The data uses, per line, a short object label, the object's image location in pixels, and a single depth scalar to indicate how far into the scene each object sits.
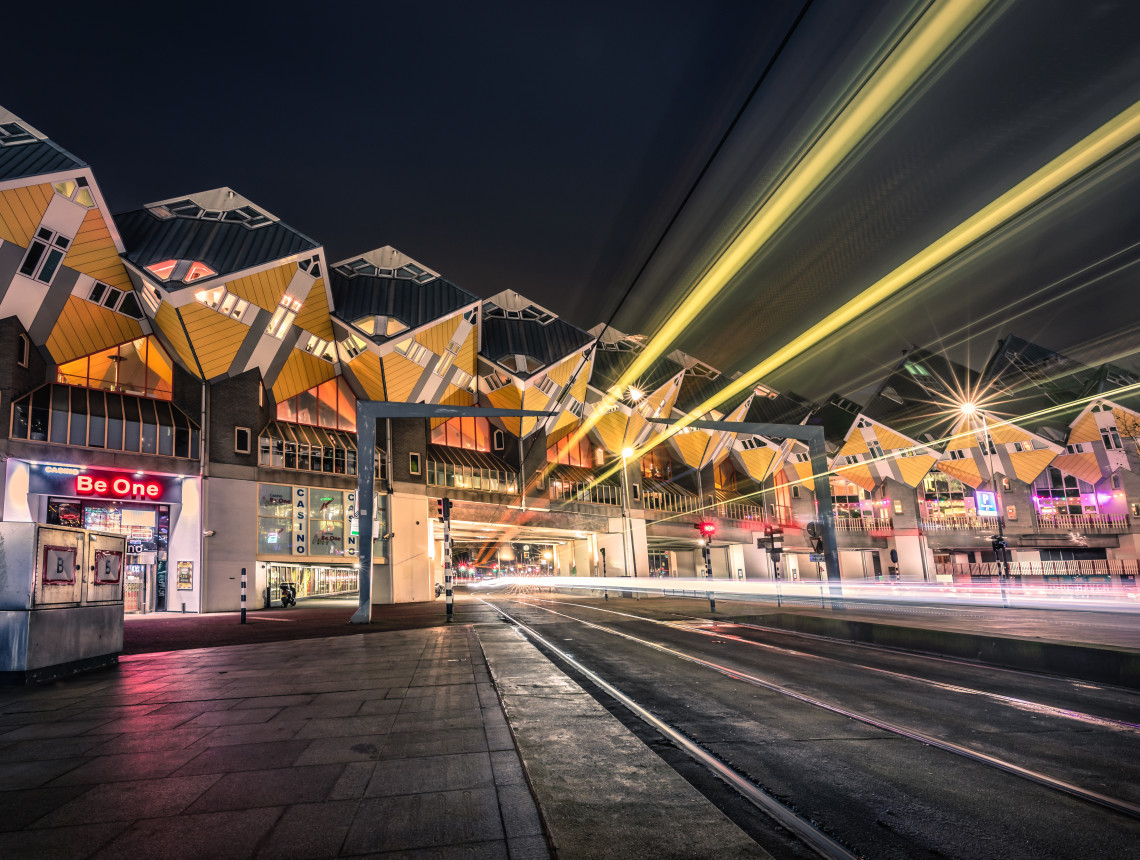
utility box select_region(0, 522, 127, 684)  9.53
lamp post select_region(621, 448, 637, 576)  39.74
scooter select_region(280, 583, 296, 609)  37.03
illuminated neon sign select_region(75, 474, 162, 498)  29.33
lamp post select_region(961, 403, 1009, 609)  22.32
